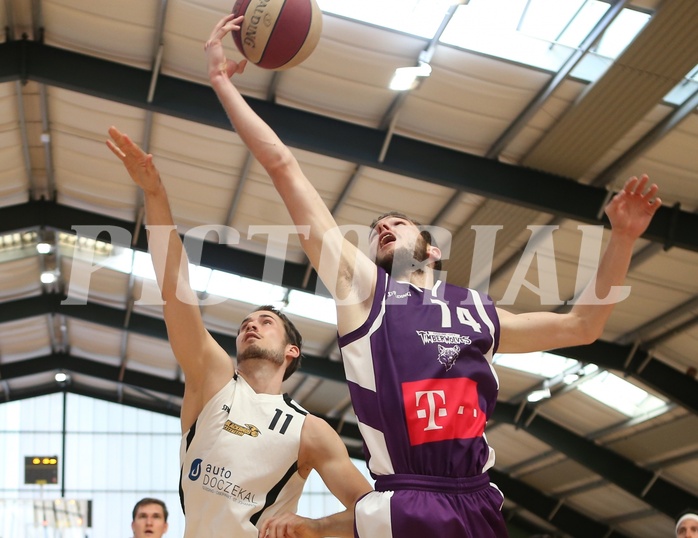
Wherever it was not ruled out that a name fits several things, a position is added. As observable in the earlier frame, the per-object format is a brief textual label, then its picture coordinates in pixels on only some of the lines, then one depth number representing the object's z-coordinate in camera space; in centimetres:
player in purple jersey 288
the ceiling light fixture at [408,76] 1051
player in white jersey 414
